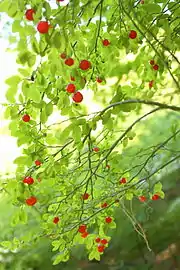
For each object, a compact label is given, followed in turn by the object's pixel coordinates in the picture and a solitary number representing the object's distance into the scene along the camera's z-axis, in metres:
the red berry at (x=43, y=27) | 0.80
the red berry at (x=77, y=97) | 0.90
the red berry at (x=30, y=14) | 0.80
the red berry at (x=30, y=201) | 0.91
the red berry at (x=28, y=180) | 0.91
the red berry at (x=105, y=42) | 0.94
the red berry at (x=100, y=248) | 1.05
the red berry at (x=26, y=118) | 0.93
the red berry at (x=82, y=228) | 1.00
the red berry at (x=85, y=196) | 0.99
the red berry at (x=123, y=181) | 1.07
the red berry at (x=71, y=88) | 0.89
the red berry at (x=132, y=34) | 0.94
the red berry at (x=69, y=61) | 0.84
